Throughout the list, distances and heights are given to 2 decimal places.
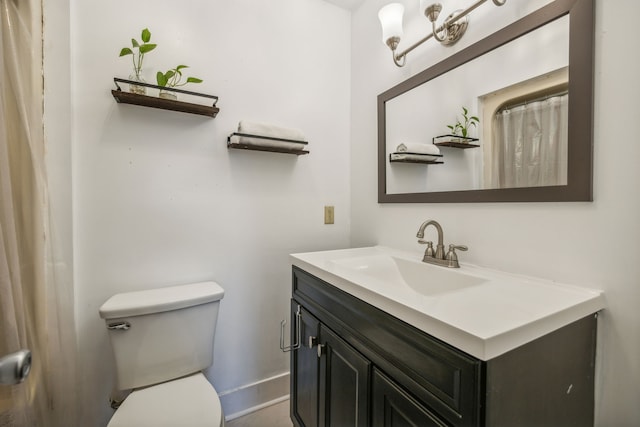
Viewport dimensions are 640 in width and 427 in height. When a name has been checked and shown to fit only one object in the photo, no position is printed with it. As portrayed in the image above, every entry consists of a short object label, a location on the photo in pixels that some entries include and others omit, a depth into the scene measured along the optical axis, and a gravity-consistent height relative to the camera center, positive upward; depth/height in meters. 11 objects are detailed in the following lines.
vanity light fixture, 1.11 +0.75
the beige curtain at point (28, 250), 0.64 -0.12
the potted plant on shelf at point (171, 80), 1.25 +0.59
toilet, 1.00 -0.63
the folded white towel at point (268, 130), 1.40 +0.38
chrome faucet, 1.10 -0.21
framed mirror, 0.80 +0.37
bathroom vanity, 0.55 -0.36
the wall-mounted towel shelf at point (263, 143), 1.40 +0.32
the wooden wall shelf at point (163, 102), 1.17 +0.46
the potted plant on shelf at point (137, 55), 1.16 +0.65
